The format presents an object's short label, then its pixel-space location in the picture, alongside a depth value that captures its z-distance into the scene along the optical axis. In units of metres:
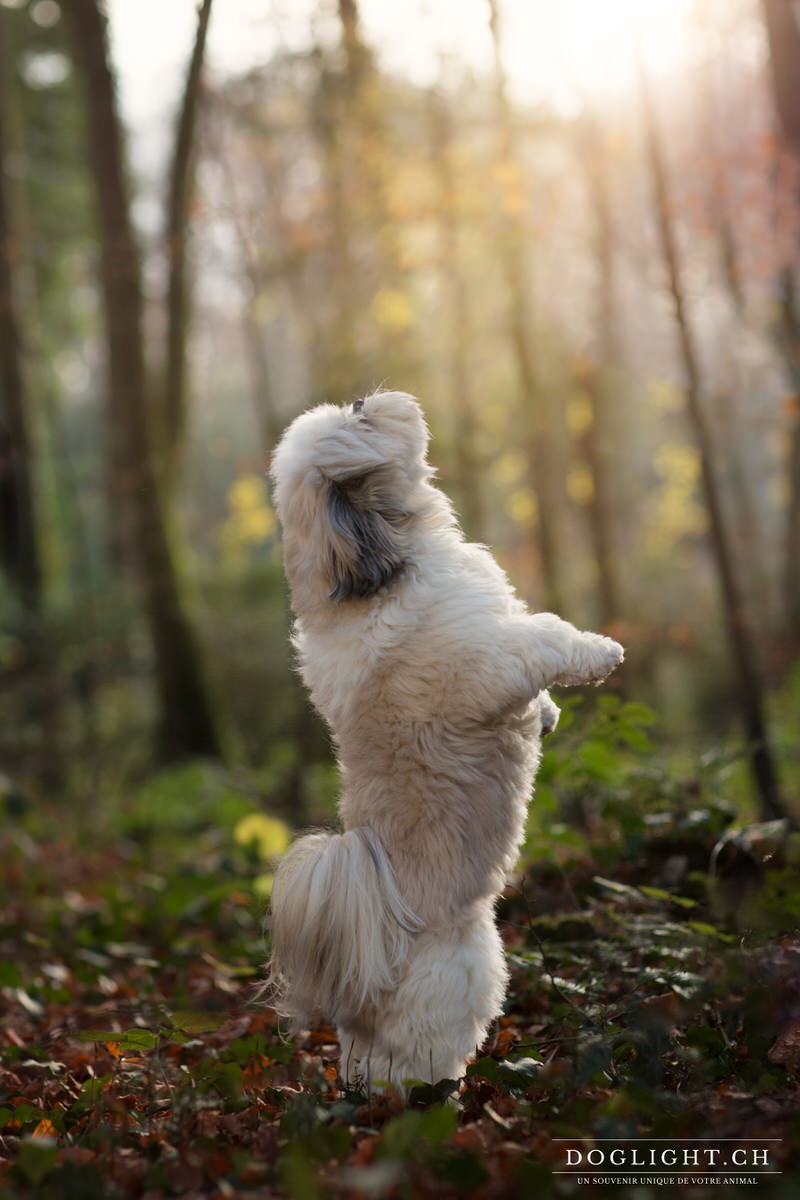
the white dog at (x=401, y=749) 3.70
